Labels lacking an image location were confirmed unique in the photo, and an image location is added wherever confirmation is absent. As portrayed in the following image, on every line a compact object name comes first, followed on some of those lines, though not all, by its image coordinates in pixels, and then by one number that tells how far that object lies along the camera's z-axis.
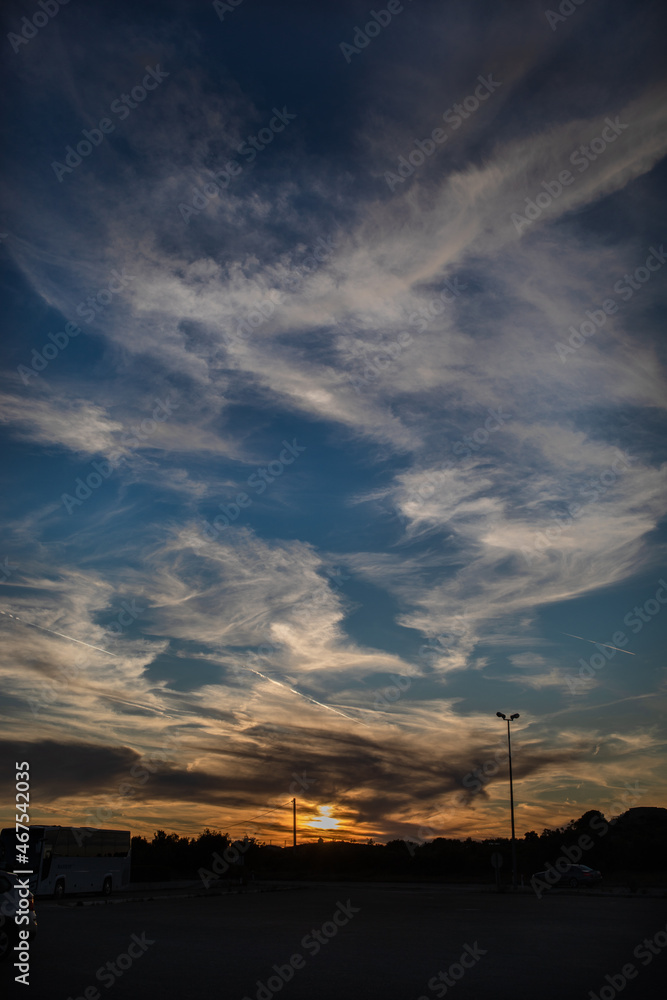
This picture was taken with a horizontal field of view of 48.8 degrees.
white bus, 33.16
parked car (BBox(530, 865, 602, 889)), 44.03
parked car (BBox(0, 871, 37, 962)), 11.82
